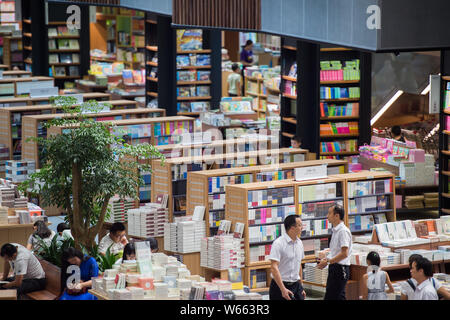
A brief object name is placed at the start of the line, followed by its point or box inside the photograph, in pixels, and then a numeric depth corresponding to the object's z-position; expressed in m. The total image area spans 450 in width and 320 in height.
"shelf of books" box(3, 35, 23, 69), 27.89
